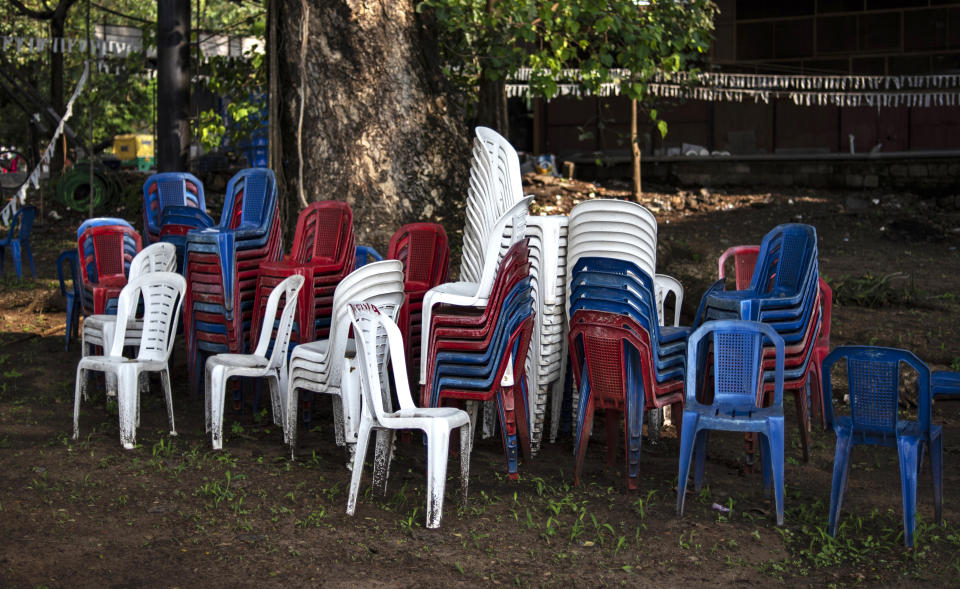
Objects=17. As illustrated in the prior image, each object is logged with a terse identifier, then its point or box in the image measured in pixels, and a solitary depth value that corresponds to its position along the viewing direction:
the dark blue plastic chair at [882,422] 4.26
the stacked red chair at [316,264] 6.01
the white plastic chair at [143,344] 5.59
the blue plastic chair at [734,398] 4.51
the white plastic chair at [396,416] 4.45
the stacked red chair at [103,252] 7.22
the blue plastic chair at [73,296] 7.76
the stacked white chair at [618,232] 5.09
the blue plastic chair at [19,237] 11.99
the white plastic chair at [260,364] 5.55
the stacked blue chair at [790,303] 5.23
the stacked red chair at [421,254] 6.26
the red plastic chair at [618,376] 4.91
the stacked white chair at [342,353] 5.11
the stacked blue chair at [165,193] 7.88
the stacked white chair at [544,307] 5.45
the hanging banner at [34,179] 11.50
